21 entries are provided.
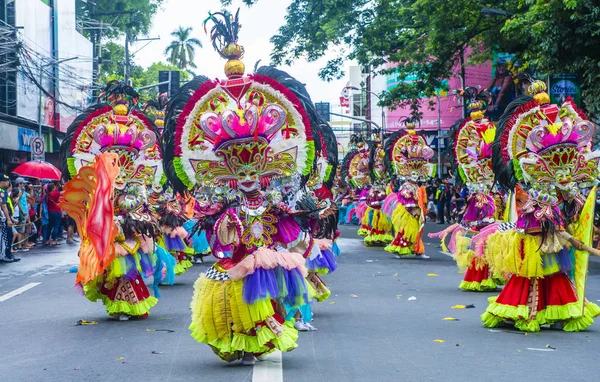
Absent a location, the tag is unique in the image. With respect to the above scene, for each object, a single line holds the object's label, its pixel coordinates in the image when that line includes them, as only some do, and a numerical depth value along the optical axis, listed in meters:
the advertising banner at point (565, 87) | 19.36
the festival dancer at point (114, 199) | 9.23
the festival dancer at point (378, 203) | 22.92
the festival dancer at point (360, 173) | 26.16
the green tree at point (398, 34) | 24.94
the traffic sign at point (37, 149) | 28.02
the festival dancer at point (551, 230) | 8.88
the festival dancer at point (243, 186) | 6.96
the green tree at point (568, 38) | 17.45
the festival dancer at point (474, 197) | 12.81
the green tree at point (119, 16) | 60.16
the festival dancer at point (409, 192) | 18.30
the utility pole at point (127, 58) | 39.40
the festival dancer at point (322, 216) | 9.14
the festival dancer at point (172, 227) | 15.52
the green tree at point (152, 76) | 66.69
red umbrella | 24.04
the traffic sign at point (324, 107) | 44.80
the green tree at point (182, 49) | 82.00
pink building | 42.75
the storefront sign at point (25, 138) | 36.35
